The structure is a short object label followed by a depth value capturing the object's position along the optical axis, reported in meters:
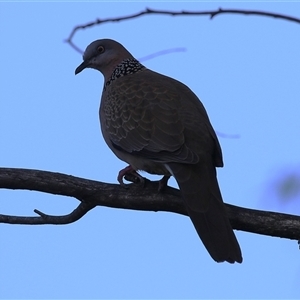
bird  7.99
